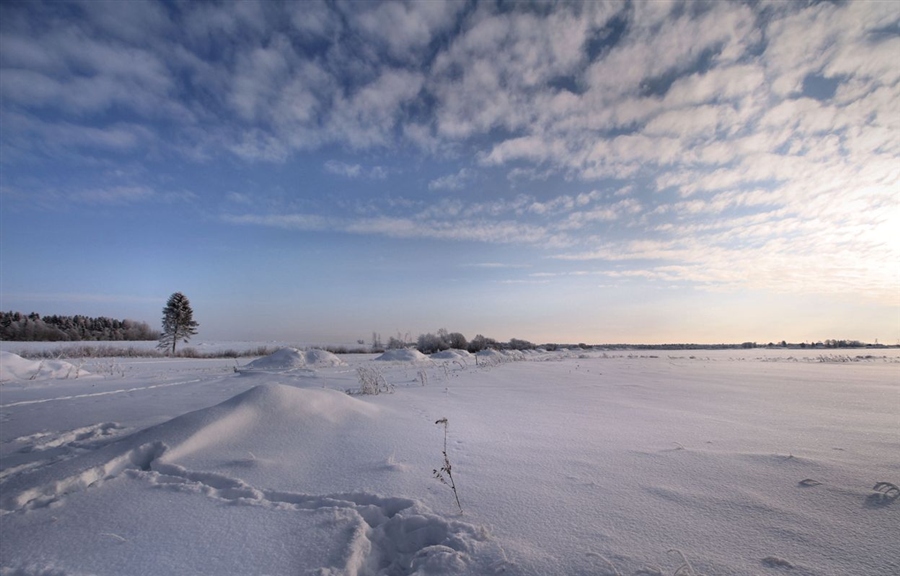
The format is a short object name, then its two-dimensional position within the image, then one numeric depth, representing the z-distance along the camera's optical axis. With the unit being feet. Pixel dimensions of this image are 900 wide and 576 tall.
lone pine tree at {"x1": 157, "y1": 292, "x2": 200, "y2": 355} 137.90
